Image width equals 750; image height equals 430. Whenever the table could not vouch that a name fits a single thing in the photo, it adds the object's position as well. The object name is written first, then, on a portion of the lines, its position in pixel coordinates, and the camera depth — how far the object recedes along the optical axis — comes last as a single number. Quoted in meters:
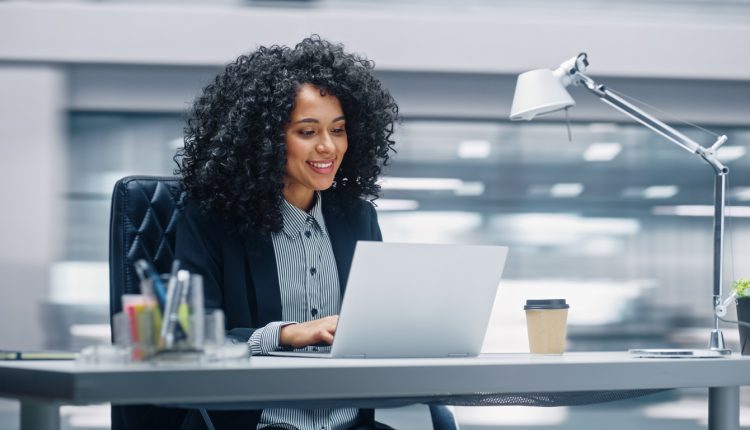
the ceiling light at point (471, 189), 9.33
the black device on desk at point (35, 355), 2.64
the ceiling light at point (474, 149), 9.40
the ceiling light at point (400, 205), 9.24
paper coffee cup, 3.06
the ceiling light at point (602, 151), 9.64
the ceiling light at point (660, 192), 9.61
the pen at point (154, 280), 2.48
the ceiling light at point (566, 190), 9.50
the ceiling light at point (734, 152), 9.98
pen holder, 2.45
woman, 3.26
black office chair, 3.12
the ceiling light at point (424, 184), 9.25
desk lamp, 3.17
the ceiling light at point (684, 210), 9.63
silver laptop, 2.72
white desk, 2.38
